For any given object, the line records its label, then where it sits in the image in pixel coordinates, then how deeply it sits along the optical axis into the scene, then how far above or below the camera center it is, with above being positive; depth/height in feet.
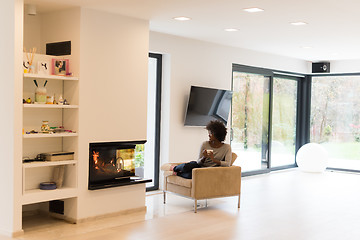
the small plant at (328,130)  37.47 -1.68
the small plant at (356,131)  36.06 -1.66
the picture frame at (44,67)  17.40 +1.41
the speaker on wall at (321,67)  35.83 +3.22
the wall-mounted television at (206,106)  26.03 +0.10
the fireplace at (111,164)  18.95 -2.42
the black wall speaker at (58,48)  18.54 +2.30
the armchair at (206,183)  20.36 -3.39
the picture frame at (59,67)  17.99 +1.47
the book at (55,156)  17.81 -1.94
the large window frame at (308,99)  38.34 +0.81
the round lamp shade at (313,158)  34.60 -3.61
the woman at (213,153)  21.13 -2.10
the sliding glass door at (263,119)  31.60 -0.76
